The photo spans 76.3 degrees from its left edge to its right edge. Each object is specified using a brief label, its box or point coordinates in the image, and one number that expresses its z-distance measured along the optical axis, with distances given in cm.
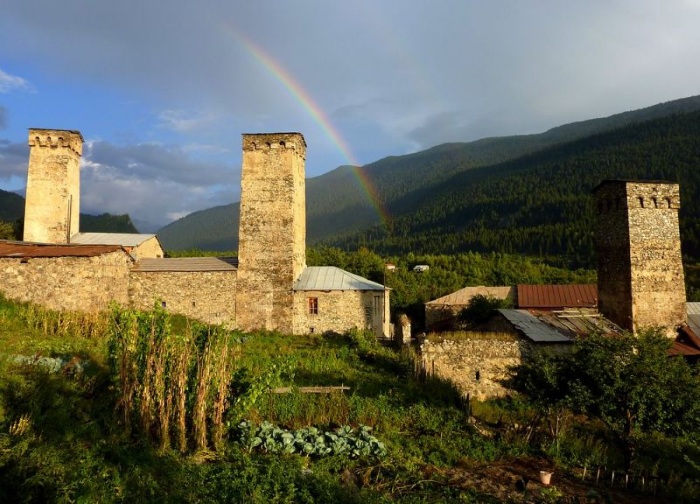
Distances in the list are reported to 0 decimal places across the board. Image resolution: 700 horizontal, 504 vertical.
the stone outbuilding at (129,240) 2691
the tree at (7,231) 3671
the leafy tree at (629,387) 1042
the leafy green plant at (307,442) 850
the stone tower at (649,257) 2059
